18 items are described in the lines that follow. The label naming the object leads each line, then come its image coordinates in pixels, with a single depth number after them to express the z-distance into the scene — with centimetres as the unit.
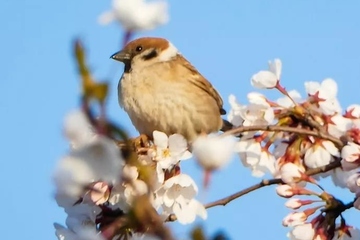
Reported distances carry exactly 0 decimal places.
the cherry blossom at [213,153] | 176
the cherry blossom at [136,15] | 172
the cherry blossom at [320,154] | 505
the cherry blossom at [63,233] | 440
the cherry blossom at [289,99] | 528
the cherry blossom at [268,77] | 532
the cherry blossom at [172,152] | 499
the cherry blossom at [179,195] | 477
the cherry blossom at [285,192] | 458
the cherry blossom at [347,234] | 476
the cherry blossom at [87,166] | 166
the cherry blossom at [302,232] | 462
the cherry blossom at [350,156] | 448
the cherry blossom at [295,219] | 467
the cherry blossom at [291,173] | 470
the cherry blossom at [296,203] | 465
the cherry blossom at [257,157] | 525
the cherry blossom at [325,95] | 527
